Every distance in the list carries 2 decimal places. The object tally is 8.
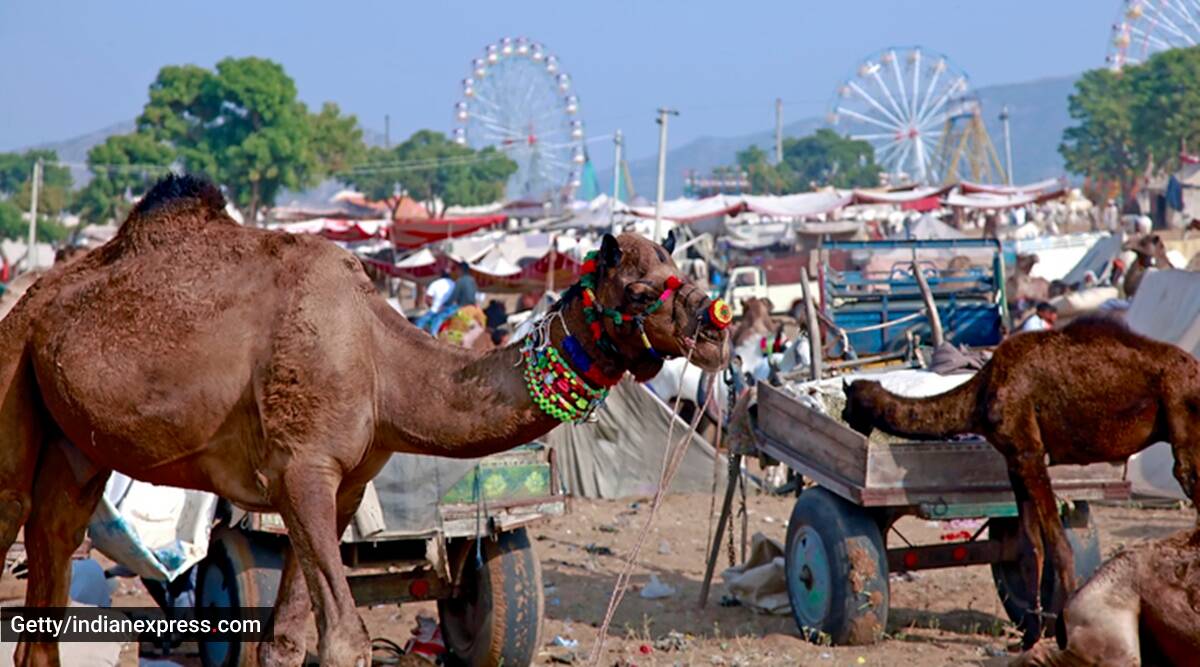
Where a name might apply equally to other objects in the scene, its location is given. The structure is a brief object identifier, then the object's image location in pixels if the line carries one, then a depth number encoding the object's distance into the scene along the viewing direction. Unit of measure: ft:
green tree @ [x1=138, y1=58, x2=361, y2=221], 196.44
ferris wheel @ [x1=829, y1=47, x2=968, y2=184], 245.45
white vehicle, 101.65
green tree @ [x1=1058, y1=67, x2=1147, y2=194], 276.21
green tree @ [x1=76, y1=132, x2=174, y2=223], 195.00
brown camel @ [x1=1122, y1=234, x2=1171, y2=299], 59.93
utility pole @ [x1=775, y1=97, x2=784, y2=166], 381.44
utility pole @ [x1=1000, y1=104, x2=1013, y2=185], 258.78
